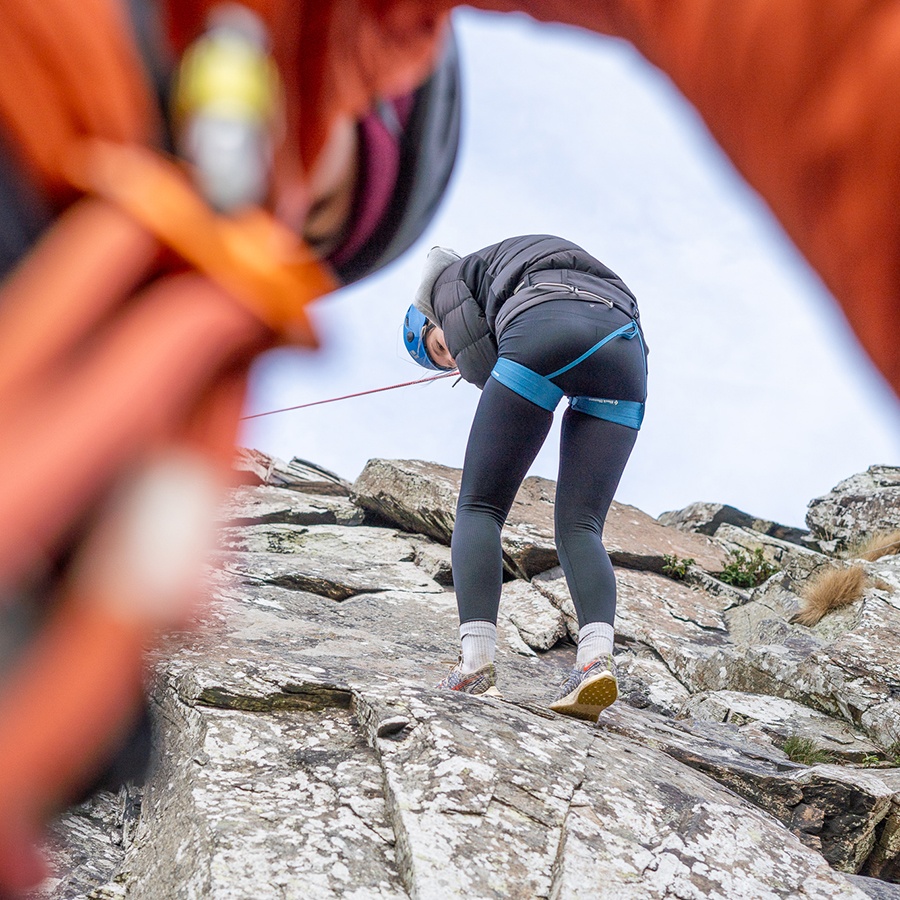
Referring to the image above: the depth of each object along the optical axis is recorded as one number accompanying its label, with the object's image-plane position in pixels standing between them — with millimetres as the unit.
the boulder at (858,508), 11102
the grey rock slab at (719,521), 12133
